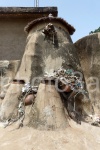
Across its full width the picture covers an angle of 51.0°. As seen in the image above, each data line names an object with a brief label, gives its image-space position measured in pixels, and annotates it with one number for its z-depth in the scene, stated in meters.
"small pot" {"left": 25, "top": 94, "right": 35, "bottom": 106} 2.32
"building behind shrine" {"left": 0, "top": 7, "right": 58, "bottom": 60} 3.55
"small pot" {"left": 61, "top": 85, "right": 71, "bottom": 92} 2.33
